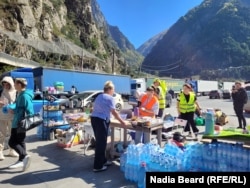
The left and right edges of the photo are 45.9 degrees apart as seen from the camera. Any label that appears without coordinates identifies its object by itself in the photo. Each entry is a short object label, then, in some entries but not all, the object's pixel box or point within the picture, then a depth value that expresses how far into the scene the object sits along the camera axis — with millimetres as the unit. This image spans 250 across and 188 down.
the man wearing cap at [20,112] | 5938
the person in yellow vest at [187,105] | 8812
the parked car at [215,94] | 39812
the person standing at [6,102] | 7066
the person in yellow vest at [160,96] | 9805
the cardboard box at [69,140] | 8016
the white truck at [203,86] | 50031
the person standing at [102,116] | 5844
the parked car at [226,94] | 39200
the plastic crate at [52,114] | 9294
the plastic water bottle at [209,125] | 5108
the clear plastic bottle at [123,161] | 5762
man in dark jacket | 10938
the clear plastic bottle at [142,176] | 5023
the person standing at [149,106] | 7566
